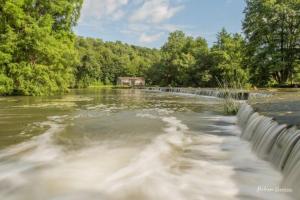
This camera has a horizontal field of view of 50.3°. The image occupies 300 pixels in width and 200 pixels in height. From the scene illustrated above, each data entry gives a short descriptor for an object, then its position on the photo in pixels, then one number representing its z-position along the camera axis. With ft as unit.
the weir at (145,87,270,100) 59.58
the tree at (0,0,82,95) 77.66
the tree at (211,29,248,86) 137.08
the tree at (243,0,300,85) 89.56
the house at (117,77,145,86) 287.22
